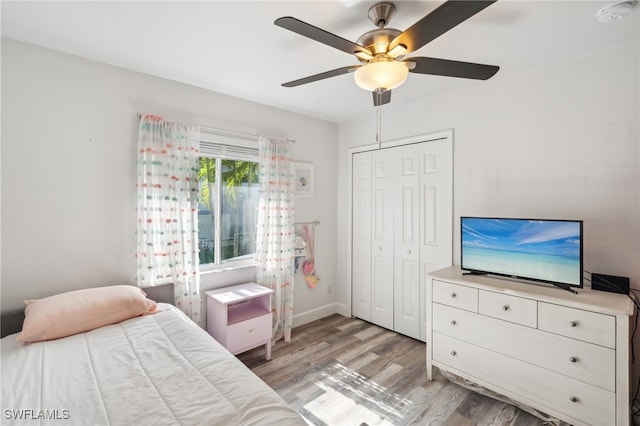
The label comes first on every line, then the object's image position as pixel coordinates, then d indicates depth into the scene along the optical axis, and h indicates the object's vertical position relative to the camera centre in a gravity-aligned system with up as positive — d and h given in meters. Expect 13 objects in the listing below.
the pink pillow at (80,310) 1.62 -0.62
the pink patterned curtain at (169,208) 2.32 +0.02
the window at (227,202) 2.83 +0.08
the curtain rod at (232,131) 2.73 +0.78
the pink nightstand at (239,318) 2.52 -0.99
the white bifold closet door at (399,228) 2.94 -0.20
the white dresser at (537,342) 1.64 -0.88
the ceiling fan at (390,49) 1.24 +0.80
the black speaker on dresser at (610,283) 1.88 -0.49
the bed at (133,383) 1.08 -0.76
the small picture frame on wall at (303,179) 3.44 +0.37
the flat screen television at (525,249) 1.93 -0.28
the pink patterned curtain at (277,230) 3.06 -0.21
